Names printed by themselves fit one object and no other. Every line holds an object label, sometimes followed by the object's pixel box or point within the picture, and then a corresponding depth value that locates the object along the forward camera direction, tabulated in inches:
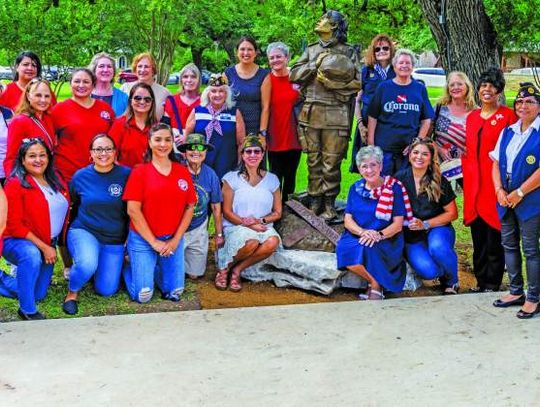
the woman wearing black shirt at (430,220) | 242.1
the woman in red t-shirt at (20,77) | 258.8
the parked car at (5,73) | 1652.3
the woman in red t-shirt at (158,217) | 228.8
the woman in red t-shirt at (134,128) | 244.7
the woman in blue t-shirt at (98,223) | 226.1
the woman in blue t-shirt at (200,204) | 249.4
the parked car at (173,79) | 1721.2
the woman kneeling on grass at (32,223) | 215.0
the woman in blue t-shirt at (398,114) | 260.5
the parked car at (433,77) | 1560.0
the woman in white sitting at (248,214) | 249.8
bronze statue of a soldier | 264.1
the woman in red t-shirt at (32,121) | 232.5
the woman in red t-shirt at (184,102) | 263.4
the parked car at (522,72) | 1473.9
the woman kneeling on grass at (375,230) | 237.3
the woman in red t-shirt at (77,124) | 243.6
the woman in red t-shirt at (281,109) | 277.1
